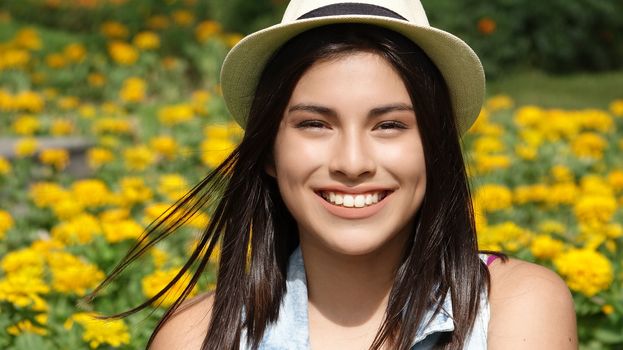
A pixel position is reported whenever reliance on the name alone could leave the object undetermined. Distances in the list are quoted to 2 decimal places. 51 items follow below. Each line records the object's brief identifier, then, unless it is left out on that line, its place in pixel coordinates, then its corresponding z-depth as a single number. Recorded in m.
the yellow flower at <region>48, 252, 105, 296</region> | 4.54
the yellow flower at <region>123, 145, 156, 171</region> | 7.13
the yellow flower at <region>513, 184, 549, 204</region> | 6.24
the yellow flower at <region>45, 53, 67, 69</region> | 11.10
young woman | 3.28
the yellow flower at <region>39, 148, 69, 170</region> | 7.16
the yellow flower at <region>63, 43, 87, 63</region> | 11.19
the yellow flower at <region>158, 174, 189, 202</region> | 6.30
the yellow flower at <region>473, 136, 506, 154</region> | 7.27
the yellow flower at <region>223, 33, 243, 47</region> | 11.76
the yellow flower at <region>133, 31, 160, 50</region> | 11.06
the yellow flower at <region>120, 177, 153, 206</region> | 6.11
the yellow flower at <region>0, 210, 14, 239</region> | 5.55
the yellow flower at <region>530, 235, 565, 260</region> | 4.64
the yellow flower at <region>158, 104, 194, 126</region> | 8.36
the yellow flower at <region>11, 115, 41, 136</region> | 8.34
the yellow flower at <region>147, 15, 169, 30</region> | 12.52
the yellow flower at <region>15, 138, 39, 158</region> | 7.22
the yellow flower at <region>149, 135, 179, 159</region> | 7.35
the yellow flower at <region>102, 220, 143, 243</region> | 5.06
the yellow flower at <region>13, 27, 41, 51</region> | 11.38
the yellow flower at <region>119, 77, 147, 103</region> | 9.64
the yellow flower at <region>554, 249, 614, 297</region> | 4.28
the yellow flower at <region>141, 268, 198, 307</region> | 4.40
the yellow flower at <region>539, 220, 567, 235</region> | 5.41
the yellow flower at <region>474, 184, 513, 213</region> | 6.06
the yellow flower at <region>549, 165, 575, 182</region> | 6.66
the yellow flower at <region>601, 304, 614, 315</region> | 4.25
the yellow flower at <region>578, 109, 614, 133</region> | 7.91
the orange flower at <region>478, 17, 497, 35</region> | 13.20
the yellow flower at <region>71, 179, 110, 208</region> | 6.10
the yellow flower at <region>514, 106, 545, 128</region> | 8.01
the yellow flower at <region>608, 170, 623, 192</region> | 6.38
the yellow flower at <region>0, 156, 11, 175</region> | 6.83
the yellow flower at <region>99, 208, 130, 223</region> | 5.59
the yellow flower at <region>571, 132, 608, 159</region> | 7.28
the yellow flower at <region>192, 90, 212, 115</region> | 8.77
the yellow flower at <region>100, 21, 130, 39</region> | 12.37
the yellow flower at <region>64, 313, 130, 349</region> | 3.96
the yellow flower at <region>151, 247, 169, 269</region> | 4.92
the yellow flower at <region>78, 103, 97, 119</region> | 8.99
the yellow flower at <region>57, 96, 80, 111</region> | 9.39
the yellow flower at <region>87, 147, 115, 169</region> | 7.27
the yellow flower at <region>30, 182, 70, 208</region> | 6.15
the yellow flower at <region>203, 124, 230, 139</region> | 7.47
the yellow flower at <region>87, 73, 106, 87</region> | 10.94
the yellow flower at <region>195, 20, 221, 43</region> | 11.81
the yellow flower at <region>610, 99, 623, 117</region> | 8.35
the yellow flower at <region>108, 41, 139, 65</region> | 10.85
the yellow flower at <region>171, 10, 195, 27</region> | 12.61
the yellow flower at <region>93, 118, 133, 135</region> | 8.29
